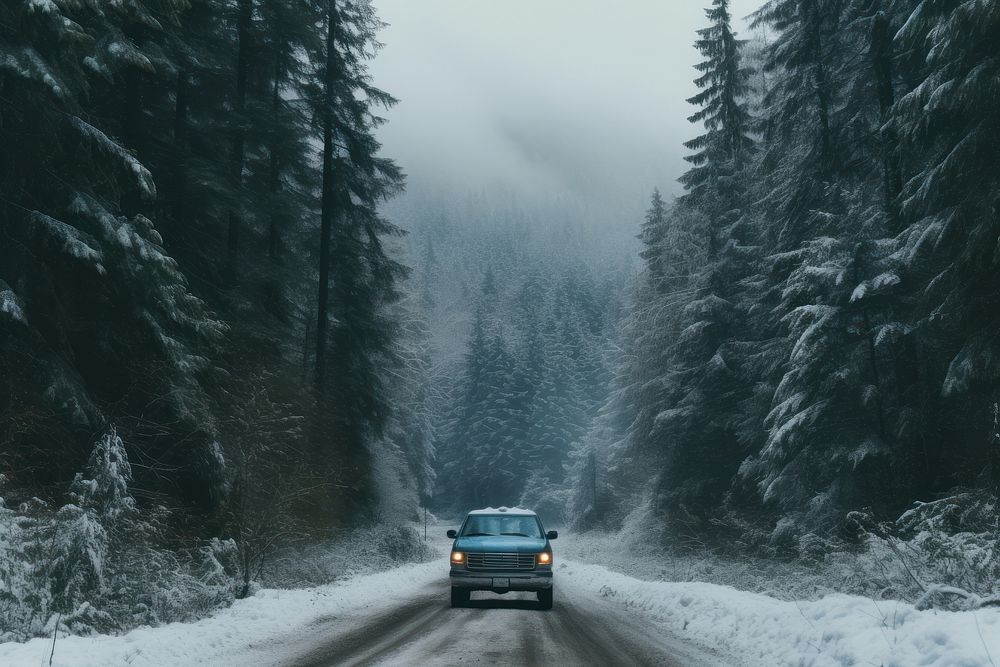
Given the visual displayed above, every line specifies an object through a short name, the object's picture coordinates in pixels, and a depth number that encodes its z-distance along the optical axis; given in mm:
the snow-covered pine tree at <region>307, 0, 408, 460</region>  25047
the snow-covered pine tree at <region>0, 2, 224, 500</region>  10945
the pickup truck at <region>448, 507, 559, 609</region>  13984
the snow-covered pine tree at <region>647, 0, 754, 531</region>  25156
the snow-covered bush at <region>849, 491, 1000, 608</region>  8523
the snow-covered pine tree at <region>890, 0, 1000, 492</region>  11562
